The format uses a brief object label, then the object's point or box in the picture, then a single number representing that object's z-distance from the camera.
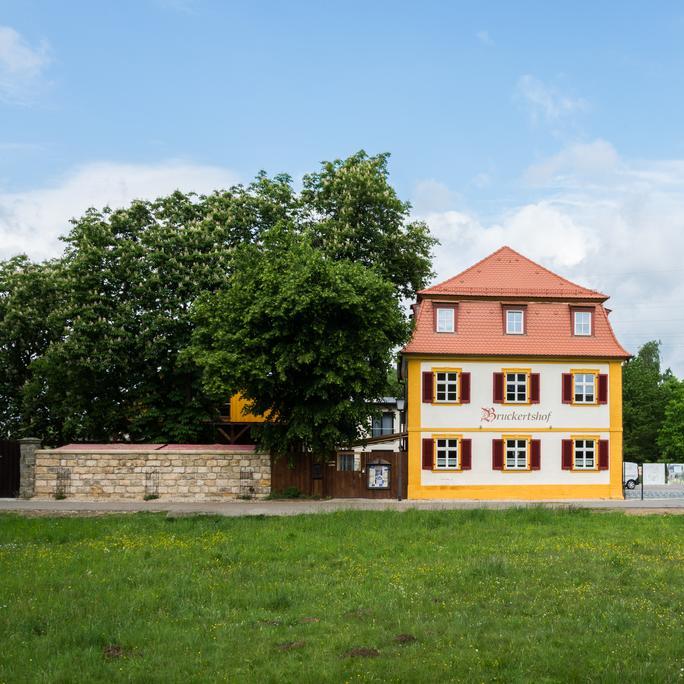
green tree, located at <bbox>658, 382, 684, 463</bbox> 75.00
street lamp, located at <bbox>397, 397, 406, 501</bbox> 36.31
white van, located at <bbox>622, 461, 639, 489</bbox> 49.09
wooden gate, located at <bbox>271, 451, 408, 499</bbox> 36.16
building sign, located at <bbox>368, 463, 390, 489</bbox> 36.56
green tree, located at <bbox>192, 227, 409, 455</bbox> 33.50
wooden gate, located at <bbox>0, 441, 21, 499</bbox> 36.78
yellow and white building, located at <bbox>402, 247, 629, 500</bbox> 37.22
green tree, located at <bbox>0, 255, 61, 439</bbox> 44.25
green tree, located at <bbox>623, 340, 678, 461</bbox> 78.31
